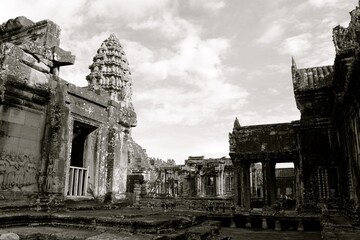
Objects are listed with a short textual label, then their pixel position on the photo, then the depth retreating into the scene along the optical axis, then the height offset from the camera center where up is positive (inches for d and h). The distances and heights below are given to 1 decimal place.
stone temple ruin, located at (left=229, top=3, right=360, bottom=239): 398.9 +81.1
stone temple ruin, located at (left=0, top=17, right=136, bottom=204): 286.5 +61.4
